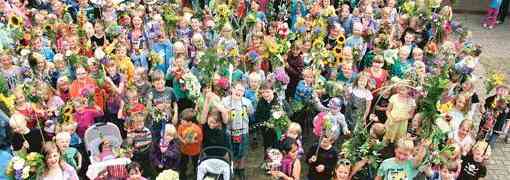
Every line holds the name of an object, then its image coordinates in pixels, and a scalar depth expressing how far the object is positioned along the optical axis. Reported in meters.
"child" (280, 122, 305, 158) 7.14
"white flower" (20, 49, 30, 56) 9.04
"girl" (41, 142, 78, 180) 6.49
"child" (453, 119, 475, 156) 7.68
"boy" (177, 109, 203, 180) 7.59
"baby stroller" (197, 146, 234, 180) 6.83
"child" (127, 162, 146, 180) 6.61
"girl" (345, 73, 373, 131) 8.58
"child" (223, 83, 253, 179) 7.81
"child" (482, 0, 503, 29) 15.93
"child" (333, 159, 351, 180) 6.81
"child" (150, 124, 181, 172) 7.37
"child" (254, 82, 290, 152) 8.05
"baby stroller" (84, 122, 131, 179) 7.37
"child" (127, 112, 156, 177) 7.29
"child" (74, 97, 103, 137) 7.78
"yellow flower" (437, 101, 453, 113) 7.77
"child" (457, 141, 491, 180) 7.48
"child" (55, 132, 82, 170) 6.88
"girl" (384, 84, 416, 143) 8.25
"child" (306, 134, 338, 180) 7.27
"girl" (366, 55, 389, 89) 9.03
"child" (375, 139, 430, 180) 6.91
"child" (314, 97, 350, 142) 7.96
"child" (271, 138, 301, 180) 7.01
